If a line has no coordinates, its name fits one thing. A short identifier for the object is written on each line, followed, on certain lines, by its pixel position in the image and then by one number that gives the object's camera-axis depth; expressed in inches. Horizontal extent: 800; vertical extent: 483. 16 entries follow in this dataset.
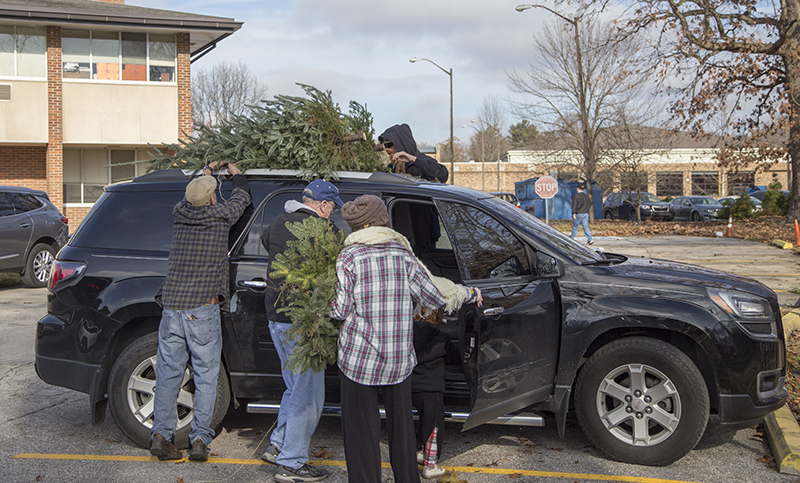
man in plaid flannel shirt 174.7
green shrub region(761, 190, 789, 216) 1090.1
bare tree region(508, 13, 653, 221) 1127.6
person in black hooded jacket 232.2
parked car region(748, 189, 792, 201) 1603.1
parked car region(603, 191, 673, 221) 1397.6
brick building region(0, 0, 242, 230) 906.1
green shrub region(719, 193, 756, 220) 1121.4
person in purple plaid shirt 137.2
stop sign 810.8
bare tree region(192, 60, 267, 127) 1726.1
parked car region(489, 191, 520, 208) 1203.1
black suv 170.2
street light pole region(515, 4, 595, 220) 1139.9
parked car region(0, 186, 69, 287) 484.1
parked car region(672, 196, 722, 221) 1314.0
